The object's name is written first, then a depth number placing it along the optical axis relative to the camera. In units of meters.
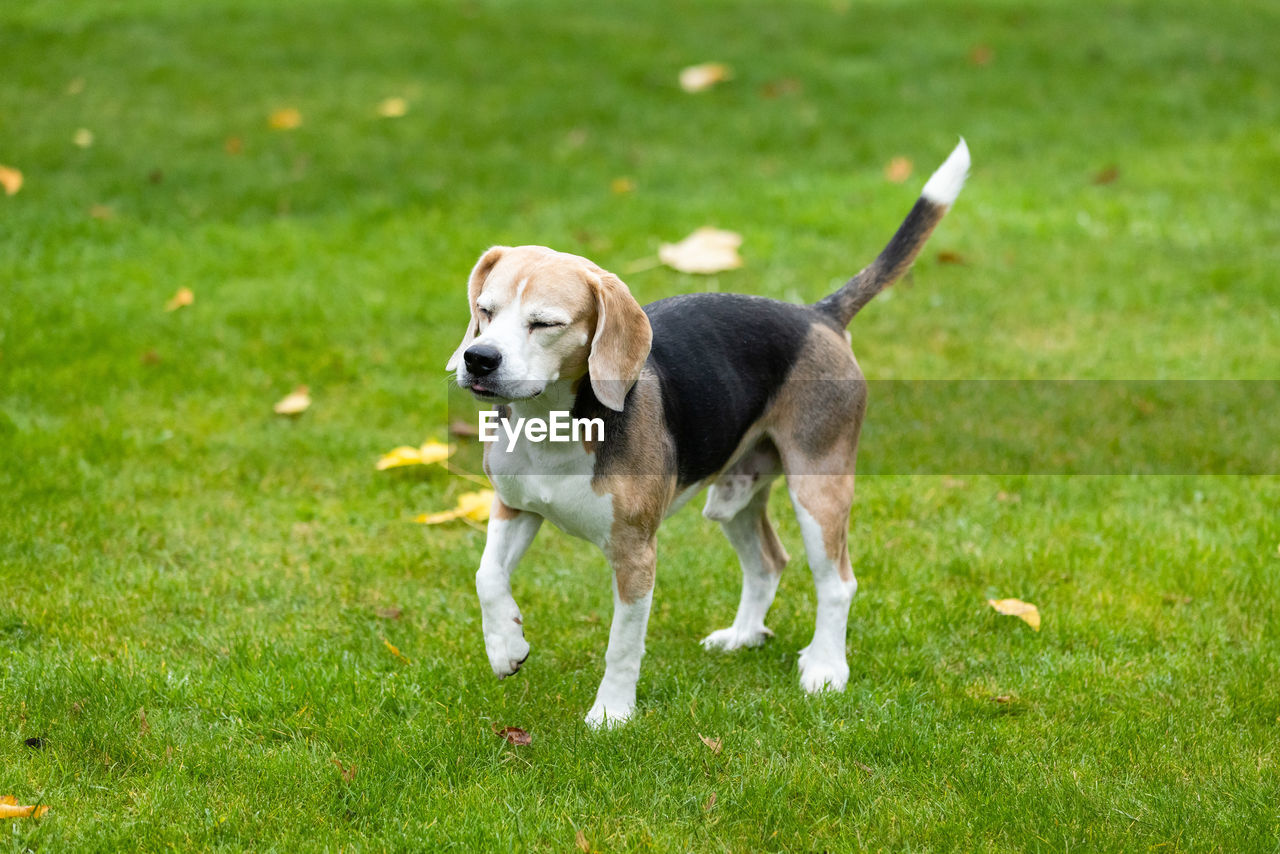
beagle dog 3.82
